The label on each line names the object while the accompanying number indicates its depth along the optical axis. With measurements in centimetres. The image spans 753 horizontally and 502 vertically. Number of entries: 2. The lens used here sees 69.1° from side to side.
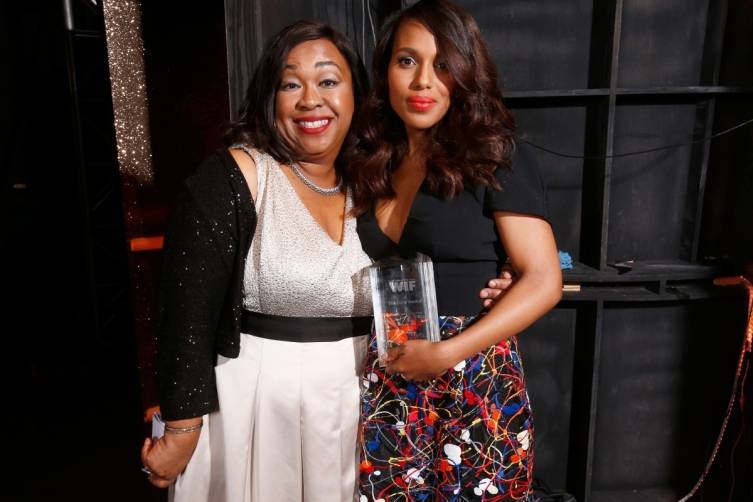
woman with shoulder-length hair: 131
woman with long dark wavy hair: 122
